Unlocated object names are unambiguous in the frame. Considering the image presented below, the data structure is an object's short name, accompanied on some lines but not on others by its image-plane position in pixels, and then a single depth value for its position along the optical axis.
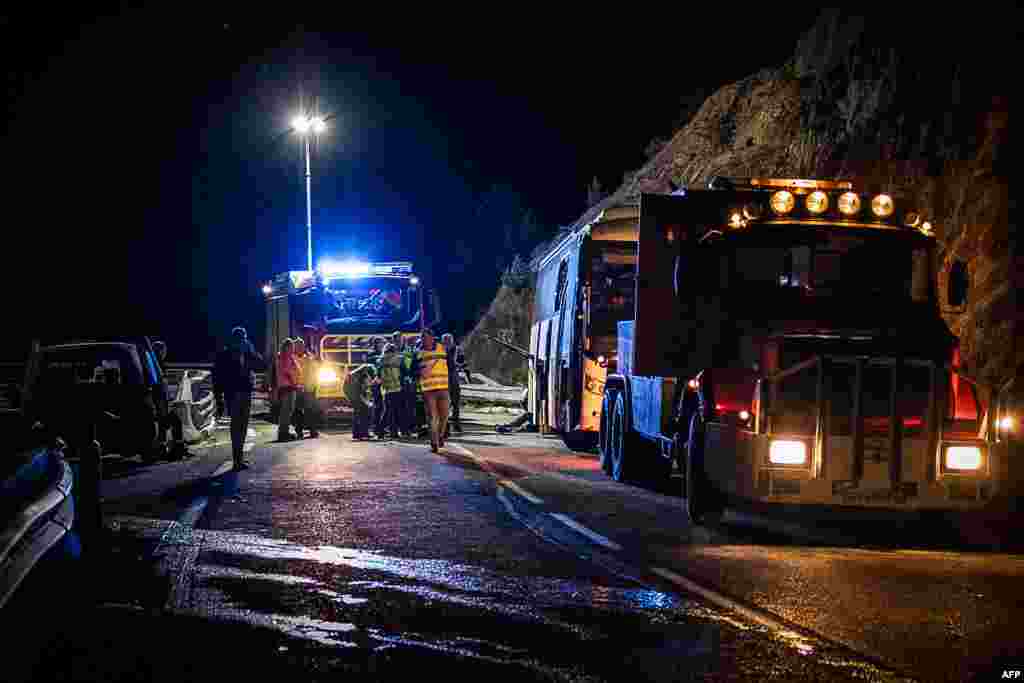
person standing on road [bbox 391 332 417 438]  21.53
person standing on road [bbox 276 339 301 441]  20.48
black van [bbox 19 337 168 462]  15.09
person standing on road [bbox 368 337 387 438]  21.81
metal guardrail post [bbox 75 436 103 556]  8.38
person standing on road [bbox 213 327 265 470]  15.83
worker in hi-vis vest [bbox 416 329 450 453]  18.25
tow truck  9.39
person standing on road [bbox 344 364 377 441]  21.52
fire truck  25.80
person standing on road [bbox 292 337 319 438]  21.55
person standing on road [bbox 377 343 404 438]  21.22
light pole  40.53
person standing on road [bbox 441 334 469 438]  23.09
